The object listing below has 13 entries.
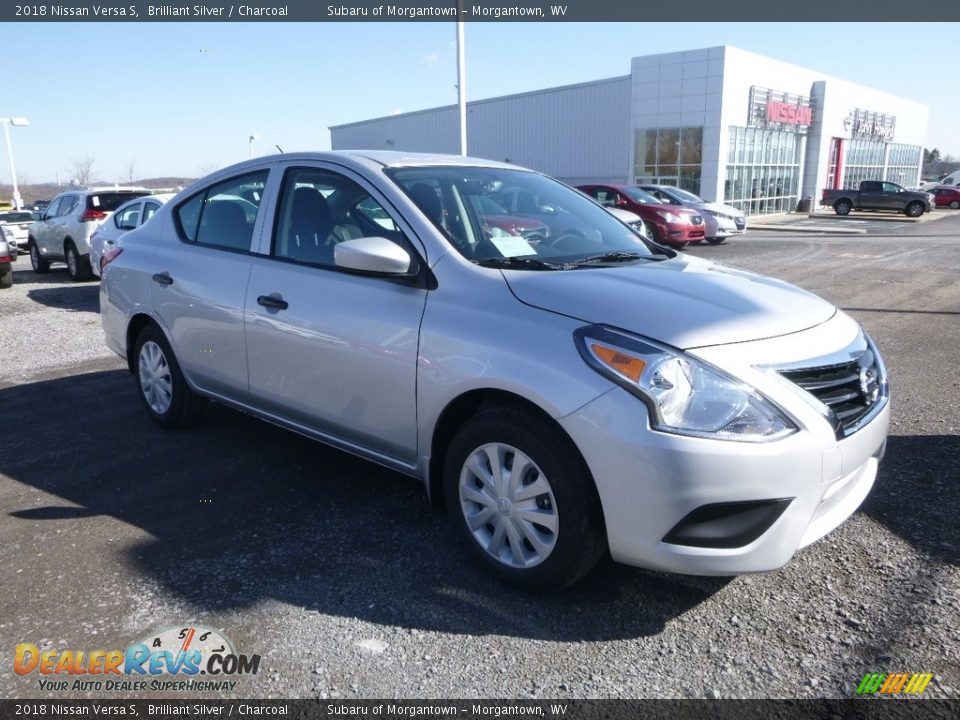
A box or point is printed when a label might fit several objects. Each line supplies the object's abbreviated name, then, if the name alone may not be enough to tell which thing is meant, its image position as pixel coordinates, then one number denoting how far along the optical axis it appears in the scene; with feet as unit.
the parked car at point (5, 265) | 42.24
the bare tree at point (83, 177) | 265.75
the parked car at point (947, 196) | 137.69
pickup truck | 112.27
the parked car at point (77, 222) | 44.19
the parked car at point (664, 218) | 57.77
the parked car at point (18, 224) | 73.05
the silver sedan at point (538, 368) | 8.50
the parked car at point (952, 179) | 194.39
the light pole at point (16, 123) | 161.08
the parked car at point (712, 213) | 62.18
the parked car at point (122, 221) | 36.78
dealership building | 98.94
